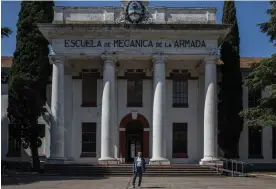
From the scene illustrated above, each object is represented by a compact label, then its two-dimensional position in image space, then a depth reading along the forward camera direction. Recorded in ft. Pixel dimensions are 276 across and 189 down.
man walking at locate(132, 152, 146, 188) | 46.90
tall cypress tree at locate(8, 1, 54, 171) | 72.80
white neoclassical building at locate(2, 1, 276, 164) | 71.20
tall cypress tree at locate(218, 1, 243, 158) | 79.87
